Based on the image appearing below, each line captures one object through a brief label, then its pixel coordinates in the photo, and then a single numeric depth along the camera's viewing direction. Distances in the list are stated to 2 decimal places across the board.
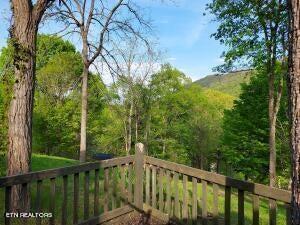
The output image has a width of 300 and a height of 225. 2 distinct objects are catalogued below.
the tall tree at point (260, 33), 9.36
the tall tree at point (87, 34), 8.95
